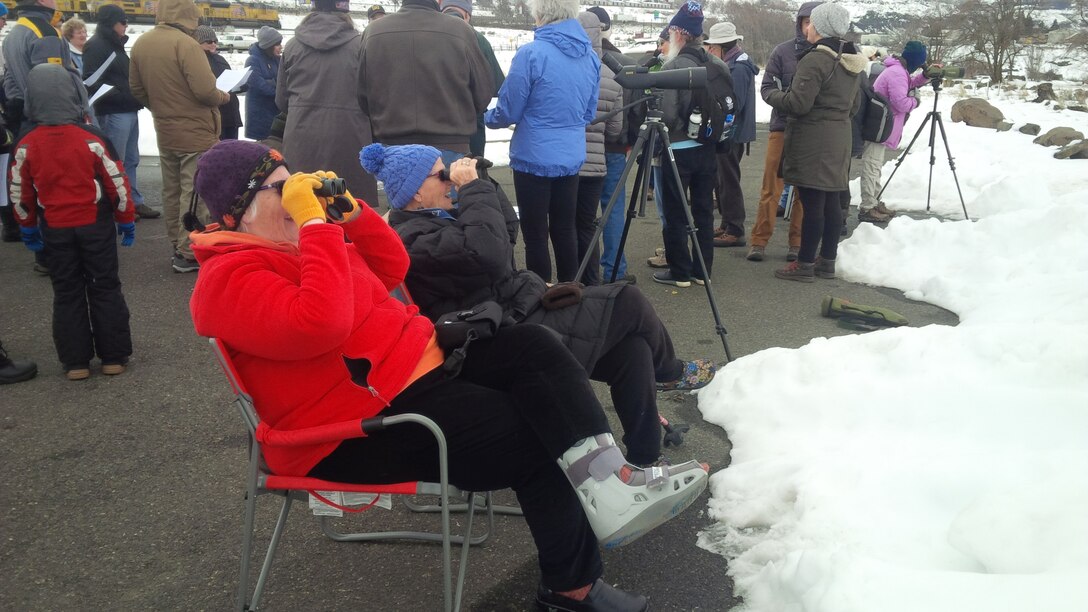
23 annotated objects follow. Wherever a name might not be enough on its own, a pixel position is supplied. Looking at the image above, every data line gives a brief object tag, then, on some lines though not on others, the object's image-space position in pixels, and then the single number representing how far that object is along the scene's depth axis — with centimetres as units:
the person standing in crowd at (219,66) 789
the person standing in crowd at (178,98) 597
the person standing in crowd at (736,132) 665
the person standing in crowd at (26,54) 607
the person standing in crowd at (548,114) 479
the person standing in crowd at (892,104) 815
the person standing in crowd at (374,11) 726
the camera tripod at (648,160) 449
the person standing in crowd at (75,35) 729
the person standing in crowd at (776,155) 693
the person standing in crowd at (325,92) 505
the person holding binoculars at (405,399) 224
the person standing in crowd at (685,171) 554
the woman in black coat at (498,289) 296
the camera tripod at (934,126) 795
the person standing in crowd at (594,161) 556
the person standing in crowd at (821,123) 577
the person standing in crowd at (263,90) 768
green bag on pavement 519
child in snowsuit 426
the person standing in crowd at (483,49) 585
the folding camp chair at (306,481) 221
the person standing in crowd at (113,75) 722
